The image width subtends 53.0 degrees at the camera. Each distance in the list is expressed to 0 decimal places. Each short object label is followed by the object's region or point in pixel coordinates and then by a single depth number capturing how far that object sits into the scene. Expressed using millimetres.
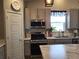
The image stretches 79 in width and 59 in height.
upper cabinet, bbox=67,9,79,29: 3316
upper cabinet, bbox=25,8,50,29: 3326
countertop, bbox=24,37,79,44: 3151
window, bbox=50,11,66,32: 3440
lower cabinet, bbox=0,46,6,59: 2305
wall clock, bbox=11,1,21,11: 2729
